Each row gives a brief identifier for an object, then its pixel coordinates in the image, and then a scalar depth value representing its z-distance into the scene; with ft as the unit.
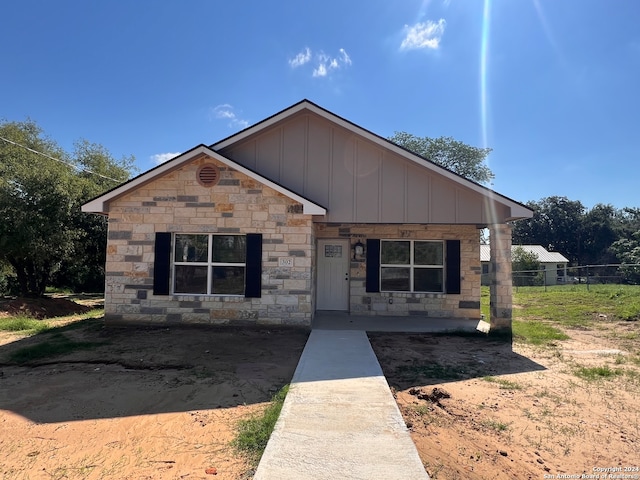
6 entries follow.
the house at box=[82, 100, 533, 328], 28.27
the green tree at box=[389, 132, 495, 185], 117.39
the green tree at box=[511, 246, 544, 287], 105.29
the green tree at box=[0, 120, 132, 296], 41.01
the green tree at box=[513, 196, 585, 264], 192.03
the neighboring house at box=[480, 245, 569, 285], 110.32
